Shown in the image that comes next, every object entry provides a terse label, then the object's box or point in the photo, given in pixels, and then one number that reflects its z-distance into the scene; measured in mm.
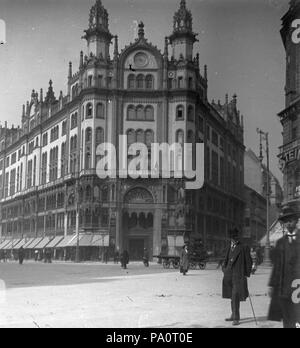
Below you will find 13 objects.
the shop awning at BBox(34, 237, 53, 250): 35562
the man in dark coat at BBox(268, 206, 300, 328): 8221
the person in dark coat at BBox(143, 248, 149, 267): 32488
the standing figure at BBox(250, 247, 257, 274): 22506
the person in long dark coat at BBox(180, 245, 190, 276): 23000
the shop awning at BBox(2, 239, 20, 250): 36744
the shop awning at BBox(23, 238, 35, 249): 35884
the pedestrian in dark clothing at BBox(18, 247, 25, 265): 34938
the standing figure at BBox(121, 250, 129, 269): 30306
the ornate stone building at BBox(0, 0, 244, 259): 26989
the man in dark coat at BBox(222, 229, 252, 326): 9531
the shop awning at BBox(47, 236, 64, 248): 36362
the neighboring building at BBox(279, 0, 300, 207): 11484
